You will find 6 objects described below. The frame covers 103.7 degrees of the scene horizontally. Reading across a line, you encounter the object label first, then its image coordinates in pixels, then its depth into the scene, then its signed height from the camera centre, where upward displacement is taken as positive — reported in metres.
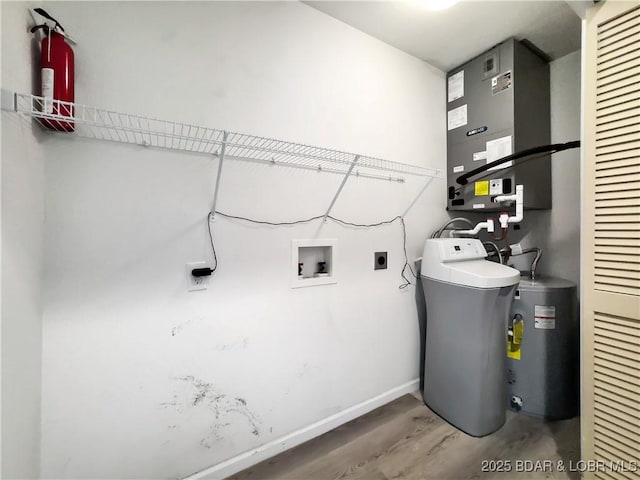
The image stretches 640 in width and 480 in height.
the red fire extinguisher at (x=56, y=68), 0.81 +0.58
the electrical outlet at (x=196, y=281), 1.17 -0.19
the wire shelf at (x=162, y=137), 0.84 +0.44
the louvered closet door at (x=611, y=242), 1.02 -0.02
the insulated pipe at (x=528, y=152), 1.58 +0.55
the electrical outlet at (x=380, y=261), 1.77 -0.15
